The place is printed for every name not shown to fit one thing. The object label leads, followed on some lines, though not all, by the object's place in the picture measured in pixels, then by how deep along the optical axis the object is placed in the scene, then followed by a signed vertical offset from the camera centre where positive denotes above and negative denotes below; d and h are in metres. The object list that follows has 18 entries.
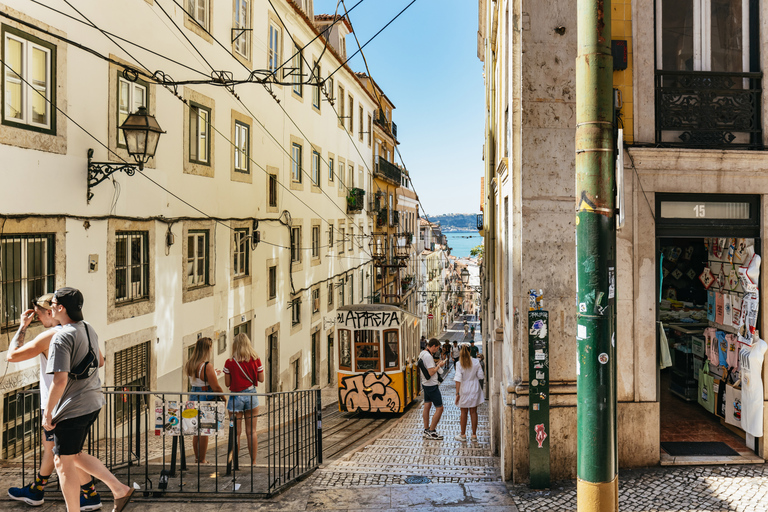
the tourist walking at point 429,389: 9.98 -2.06
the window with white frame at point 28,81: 7.71 +2.37
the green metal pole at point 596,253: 3.32 +0.05
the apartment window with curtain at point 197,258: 12.80 +0.11
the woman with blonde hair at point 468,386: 9.40 -1.89
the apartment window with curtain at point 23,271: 7.71 -0.09
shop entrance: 6.70 -0.94
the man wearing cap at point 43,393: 4.68 -0.98
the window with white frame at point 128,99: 10.23 +2.83
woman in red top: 6.52 -1.23
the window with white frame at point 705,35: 6.87 +2.50
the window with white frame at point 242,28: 15.09 +5.79
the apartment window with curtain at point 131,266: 10.31 -0.04
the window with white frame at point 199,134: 12.83 +2.74
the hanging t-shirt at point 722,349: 7.48 -1.06
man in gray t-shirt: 4.50 -0.97
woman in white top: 6.30 -1.11
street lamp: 9.05 +1.77
